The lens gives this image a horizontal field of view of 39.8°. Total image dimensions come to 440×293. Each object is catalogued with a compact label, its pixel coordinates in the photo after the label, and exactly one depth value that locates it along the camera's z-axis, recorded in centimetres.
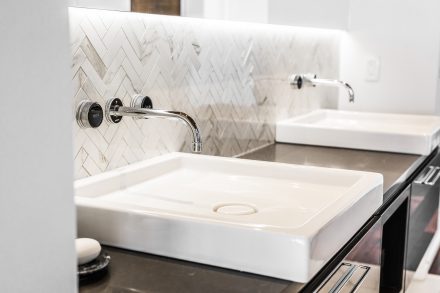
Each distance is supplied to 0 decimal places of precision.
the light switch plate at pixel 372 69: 296
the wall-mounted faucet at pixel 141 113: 123
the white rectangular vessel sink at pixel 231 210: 99
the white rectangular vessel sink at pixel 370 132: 211
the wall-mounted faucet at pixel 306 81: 246
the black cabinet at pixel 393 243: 117
